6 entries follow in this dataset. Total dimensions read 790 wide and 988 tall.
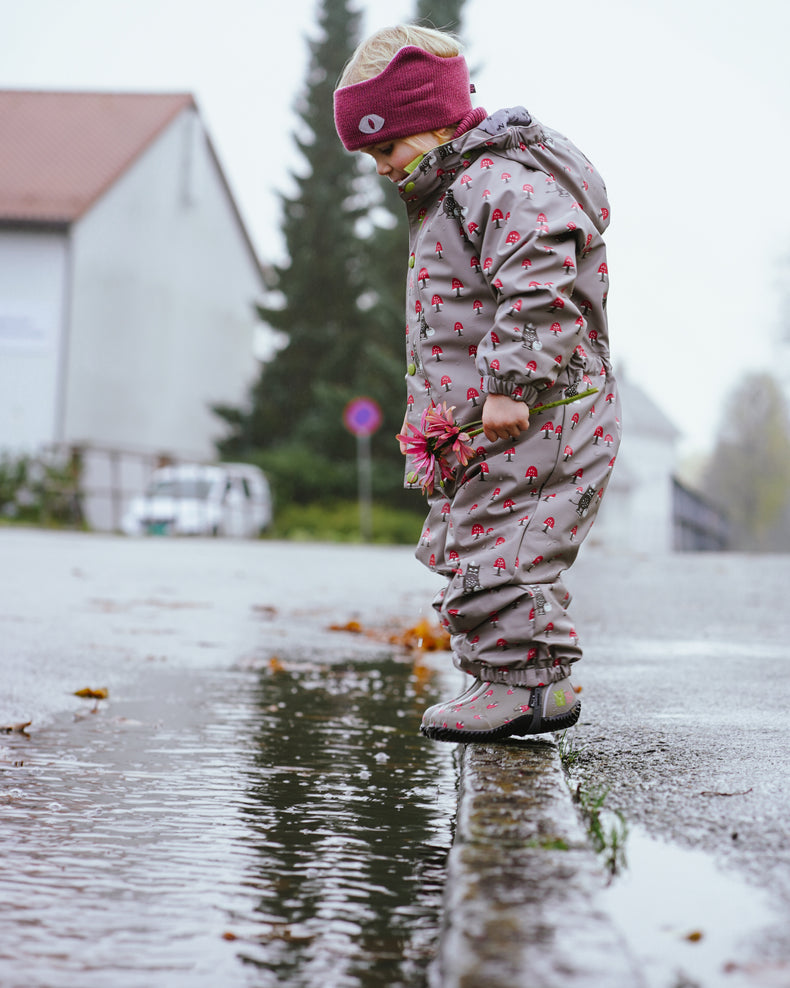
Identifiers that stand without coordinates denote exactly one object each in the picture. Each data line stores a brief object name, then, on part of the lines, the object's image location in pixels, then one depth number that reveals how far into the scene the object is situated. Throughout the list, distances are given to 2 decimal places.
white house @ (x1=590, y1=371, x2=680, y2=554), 55.69
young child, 2.21
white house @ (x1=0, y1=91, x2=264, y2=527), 24.06
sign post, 24.12
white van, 20.55
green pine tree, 27.44
